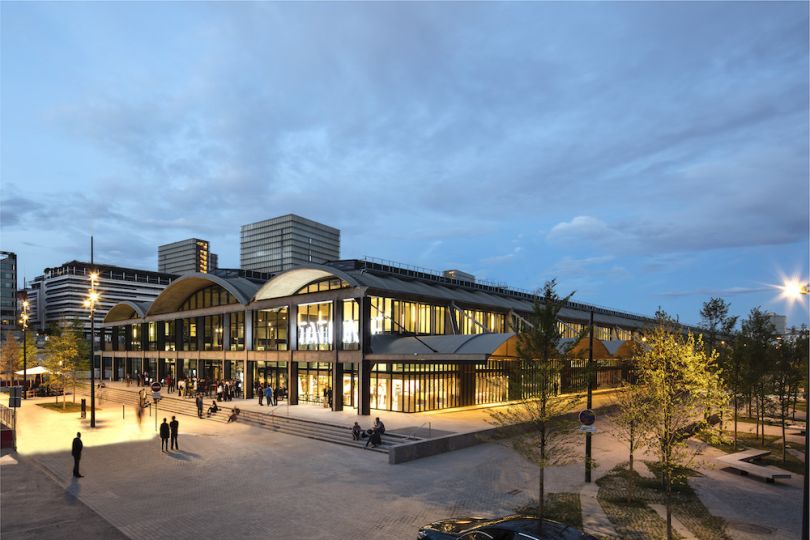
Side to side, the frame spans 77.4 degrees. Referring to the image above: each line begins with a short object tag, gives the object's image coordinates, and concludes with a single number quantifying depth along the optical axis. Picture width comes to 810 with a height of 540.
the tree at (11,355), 56.97
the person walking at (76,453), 20.64
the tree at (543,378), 16.83
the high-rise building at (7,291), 192.38
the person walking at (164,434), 25.70
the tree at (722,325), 30.96
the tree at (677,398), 14.66
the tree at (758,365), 28.70
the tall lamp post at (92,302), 33.66
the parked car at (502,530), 11.37
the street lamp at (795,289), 10.62
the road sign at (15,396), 25.80
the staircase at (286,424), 27.84
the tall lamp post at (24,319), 44.72
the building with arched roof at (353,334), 37.44
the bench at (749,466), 20.80
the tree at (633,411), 16.78
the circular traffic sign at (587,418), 20.08
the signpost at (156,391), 32.47
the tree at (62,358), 44.97
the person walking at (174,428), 26.23
